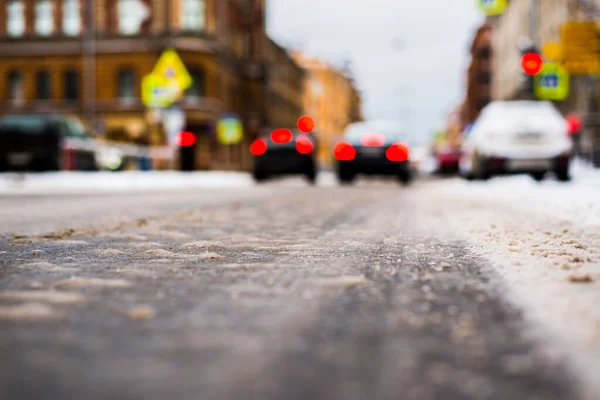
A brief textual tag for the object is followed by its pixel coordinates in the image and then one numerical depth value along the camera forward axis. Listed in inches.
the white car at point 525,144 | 681.0
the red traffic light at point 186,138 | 1545.3
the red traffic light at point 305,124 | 1296.6
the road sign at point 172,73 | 938.7
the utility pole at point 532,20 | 956.0
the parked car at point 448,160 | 1563.7
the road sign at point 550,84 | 963.3
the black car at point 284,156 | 834.8
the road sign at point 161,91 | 939.3
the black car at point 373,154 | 789.9
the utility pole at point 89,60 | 1754.4
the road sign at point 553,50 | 857.0
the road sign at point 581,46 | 786.2
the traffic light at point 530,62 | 817.5
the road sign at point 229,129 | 1750.4
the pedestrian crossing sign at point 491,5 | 846.5
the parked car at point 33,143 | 759.7
